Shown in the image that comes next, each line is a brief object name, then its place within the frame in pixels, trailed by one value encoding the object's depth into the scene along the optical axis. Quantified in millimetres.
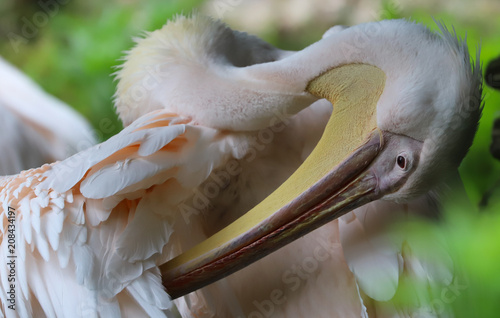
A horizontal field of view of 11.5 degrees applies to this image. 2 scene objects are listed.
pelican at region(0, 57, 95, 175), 3283
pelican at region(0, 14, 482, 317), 2909
